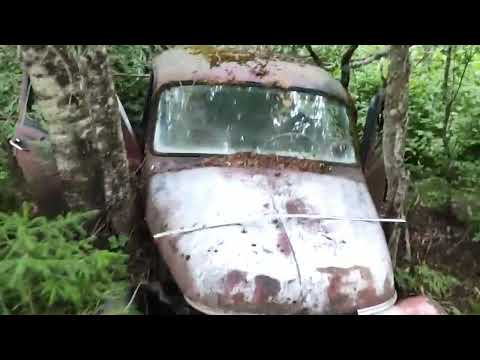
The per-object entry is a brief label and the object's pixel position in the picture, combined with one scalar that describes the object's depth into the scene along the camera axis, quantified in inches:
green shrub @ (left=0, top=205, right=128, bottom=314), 114.3
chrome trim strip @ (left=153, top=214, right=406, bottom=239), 141.4
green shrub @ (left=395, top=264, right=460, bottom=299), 178.1
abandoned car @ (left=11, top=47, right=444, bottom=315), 129.3
